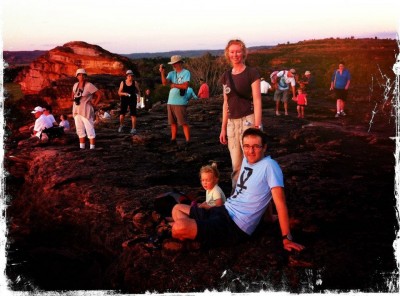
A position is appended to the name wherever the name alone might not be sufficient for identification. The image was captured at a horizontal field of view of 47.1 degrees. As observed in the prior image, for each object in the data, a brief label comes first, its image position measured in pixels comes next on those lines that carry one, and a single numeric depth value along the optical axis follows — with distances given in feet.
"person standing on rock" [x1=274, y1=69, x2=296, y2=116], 40.79
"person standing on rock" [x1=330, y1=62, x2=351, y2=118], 39.14
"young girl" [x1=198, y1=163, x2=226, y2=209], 13.99
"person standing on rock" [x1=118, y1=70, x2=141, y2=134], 32.48
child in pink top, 42.09
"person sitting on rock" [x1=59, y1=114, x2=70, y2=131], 41.42
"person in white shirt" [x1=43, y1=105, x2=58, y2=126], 32.03
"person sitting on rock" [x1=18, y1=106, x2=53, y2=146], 31.45
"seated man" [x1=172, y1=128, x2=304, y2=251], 11.77
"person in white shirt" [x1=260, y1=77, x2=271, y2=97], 67.26
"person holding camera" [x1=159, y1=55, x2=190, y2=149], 25.62
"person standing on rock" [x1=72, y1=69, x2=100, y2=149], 25.95
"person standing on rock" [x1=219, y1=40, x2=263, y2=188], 14.79
